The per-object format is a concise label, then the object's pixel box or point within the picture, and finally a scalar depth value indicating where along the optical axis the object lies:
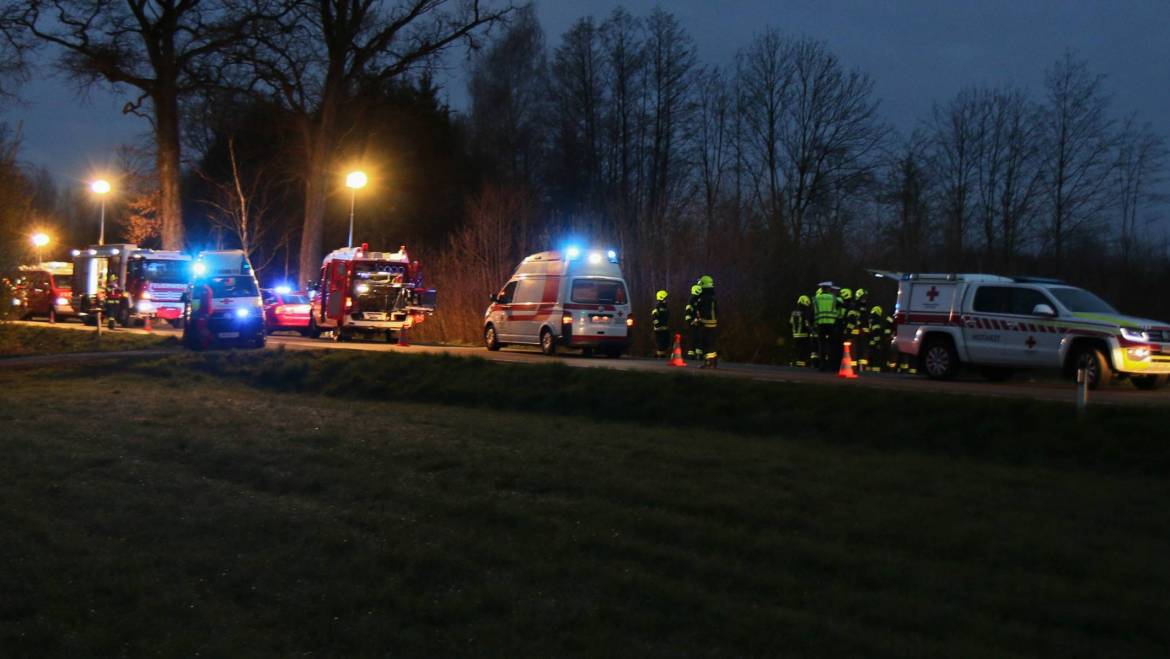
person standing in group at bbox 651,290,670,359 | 26.97
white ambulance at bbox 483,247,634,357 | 27.52
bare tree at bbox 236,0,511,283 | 40.53
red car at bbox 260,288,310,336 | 40.59
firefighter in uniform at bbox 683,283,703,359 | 23.75
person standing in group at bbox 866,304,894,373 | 25.89
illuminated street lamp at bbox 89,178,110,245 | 50.12
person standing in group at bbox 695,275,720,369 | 23.56
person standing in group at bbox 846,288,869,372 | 24.22
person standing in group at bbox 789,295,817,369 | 24.34
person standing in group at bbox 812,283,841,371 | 23.19
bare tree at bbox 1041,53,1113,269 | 39.62
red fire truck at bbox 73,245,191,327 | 42.03
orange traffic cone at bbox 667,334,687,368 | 24.66
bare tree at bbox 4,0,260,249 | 39.28
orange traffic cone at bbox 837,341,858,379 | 21.50
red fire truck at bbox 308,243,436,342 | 35.72
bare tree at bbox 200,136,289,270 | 49.44
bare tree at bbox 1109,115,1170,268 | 36.53
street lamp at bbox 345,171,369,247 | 41.44
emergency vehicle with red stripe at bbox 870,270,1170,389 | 18.50
